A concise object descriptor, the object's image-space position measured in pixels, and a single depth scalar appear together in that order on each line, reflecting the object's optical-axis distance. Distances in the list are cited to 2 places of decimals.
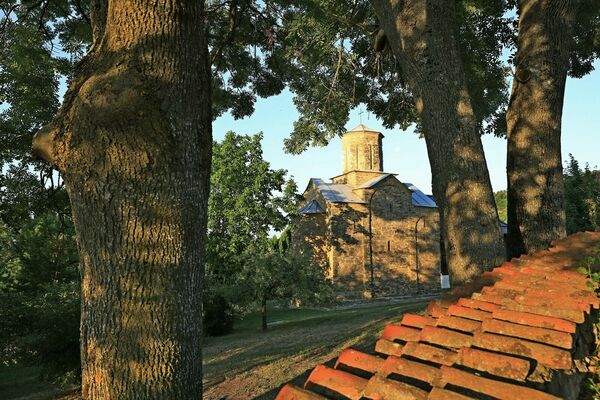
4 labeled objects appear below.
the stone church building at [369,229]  32.41
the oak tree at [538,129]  5.02
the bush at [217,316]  20.56
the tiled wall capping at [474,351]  1.50
